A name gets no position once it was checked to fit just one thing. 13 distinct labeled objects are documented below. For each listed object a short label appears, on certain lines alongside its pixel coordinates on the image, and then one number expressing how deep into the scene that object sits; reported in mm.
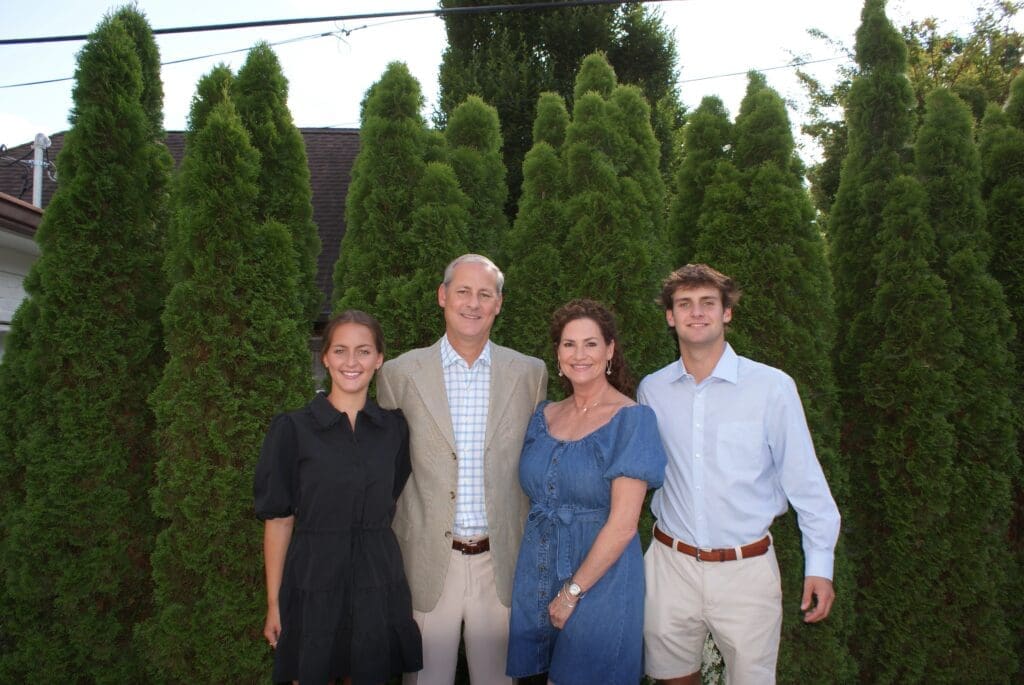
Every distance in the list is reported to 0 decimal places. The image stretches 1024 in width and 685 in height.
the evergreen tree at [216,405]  3104
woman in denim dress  2119
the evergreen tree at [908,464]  3371
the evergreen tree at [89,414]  3203
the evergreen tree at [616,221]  3406
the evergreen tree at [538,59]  9602
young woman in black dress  2115
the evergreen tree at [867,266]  3516
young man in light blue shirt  2330
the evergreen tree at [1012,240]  3549
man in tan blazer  2398
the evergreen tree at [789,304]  3270
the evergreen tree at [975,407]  3381
